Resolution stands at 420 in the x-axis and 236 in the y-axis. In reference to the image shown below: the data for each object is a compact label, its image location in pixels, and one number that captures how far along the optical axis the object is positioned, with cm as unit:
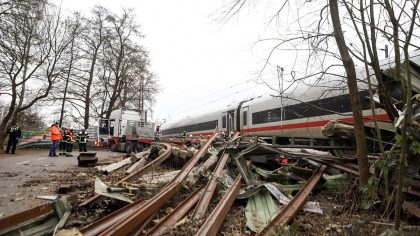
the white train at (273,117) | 1216
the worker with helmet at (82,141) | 2247
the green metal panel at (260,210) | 486
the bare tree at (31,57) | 1989
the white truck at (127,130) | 2547
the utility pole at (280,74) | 700
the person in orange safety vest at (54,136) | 1847
